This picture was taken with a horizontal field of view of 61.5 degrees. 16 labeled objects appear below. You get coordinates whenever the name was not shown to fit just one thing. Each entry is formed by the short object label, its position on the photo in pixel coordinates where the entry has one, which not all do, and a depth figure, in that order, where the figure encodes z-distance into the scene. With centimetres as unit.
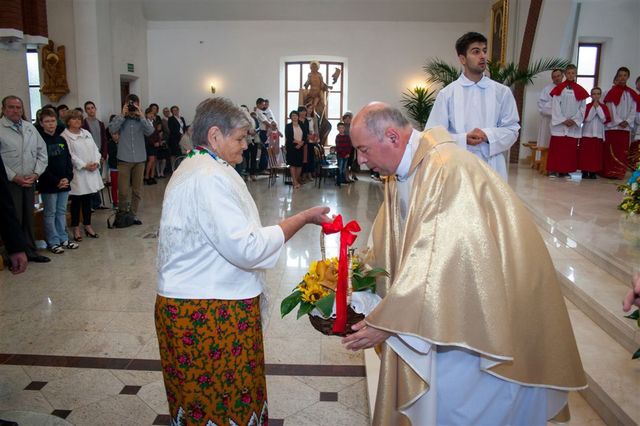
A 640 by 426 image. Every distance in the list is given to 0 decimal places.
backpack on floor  778
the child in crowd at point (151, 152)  1208
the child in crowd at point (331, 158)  1375
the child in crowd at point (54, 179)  630
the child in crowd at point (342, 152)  1262
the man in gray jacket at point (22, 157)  570
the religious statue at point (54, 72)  1191
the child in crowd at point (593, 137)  985
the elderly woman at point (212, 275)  198
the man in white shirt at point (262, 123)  1408
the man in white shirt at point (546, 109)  1028
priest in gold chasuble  167
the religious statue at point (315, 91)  1529
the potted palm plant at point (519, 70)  1145
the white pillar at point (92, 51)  1189
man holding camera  768
